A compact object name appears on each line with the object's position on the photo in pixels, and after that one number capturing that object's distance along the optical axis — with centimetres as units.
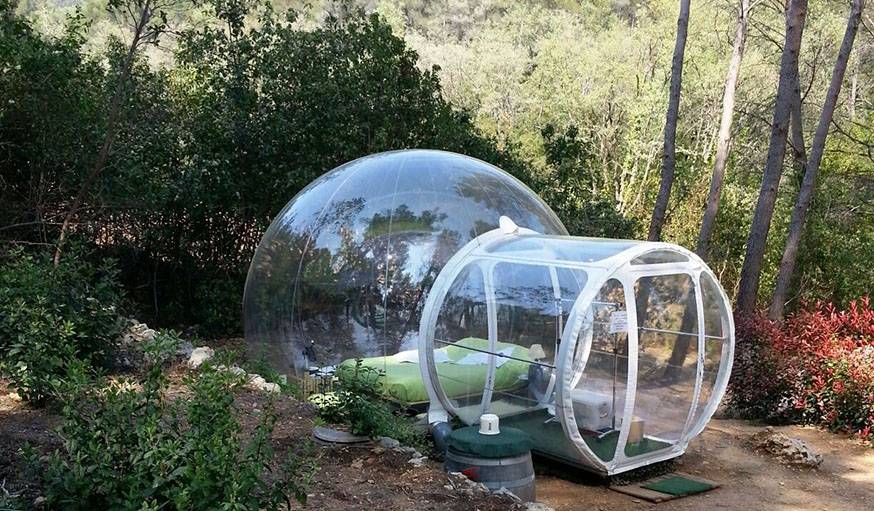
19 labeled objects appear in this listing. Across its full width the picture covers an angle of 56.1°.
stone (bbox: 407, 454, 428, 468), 519
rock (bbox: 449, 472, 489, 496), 478
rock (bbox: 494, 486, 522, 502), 475
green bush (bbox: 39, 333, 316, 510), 309
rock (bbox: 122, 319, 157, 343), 765
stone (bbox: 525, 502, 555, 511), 460
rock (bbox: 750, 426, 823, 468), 697
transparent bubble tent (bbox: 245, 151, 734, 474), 602
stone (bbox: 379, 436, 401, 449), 550
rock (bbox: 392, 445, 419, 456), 543
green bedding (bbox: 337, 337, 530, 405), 626
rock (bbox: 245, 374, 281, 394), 664
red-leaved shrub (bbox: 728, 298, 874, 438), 802
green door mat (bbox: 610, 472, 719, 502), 604
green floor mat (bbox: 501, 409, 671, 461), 602
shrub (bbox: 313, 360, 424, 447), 551
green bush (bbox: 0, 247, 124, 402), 540
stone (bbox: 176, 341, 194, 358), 750
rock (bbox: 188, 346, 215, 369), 714
